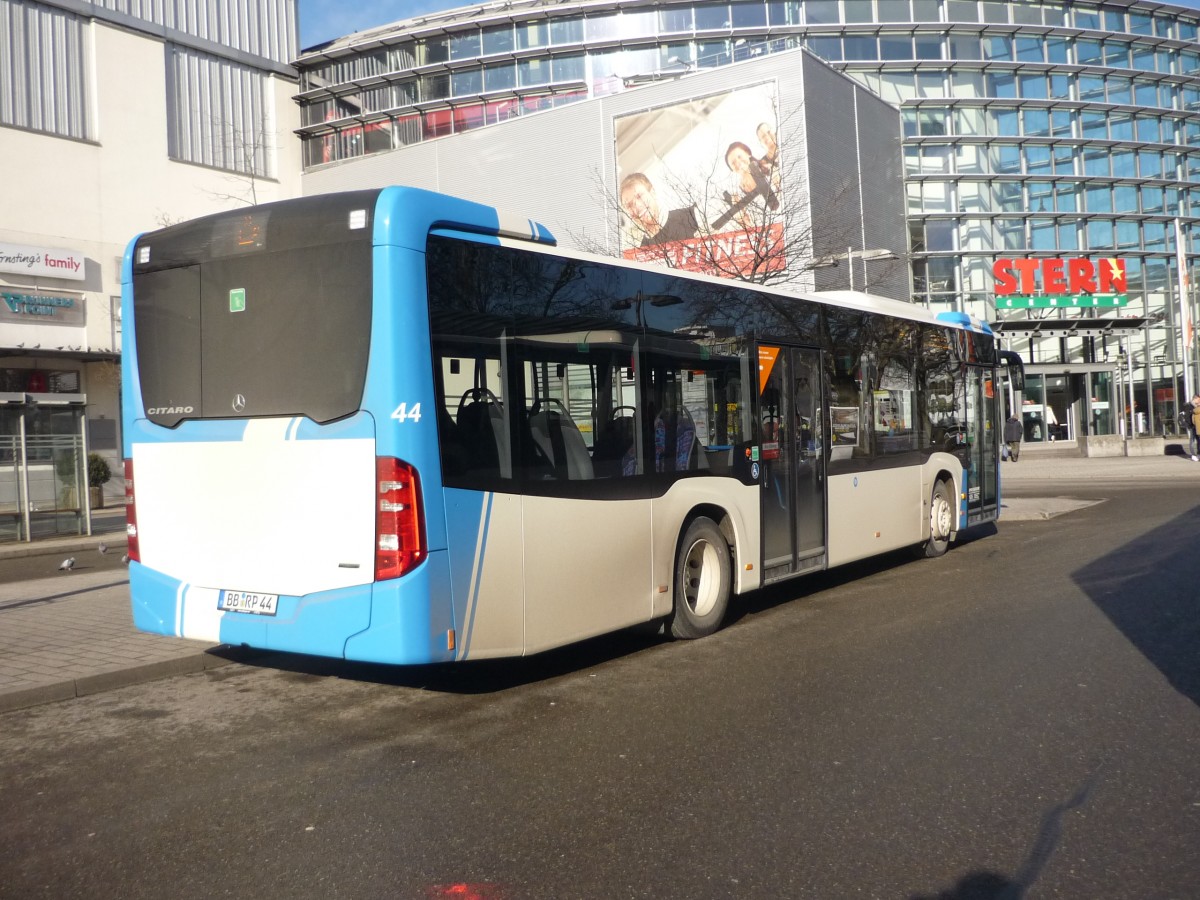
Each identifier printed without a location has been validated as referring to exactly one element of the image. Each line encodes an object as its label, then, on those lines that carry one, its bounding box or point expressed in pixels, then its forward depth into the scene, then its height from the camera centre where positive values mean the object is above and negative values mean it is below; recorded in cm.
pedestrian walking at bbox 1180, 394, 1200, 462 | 3167 -13
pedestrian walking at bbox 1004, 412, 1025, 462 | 3331 -24
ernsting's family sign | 3150 +601
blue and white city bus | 598 +10
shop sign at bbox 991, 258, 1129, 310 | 4403 +583
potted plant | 3083 -38
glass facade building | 4397 +1407
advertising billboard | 2827 +833
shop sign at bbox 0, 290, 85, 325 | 3145 +462
